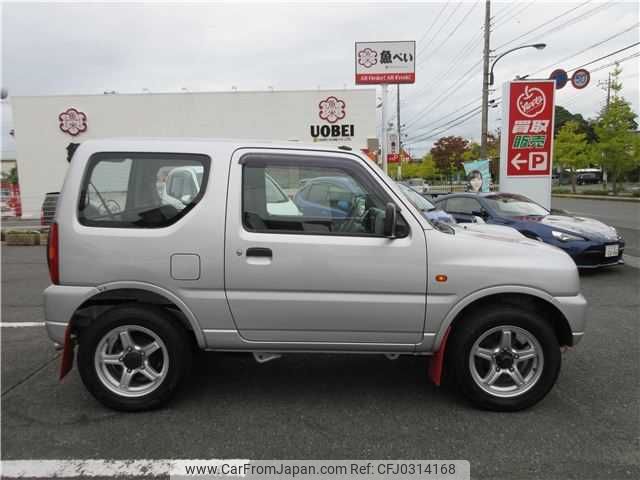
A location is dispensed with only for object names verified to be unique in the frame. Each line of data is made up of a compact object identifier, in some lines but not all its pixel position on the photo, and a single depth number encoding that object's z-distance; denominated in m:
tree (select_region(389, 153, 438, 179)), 70.22
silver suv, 3.13
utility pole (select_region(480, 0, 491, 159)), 22.80
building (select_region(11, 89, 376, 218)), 22.05
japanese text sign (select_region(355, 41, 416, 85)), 20.72
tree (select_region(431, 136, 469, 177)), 60.31
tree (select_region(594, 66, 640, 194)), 29.17
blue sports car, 7.45
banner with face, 15.62
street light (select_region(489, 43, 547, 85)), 20.04
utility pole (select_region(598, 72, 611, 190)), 30.37
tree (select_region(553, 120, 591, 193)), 36.07
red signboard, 12.15
